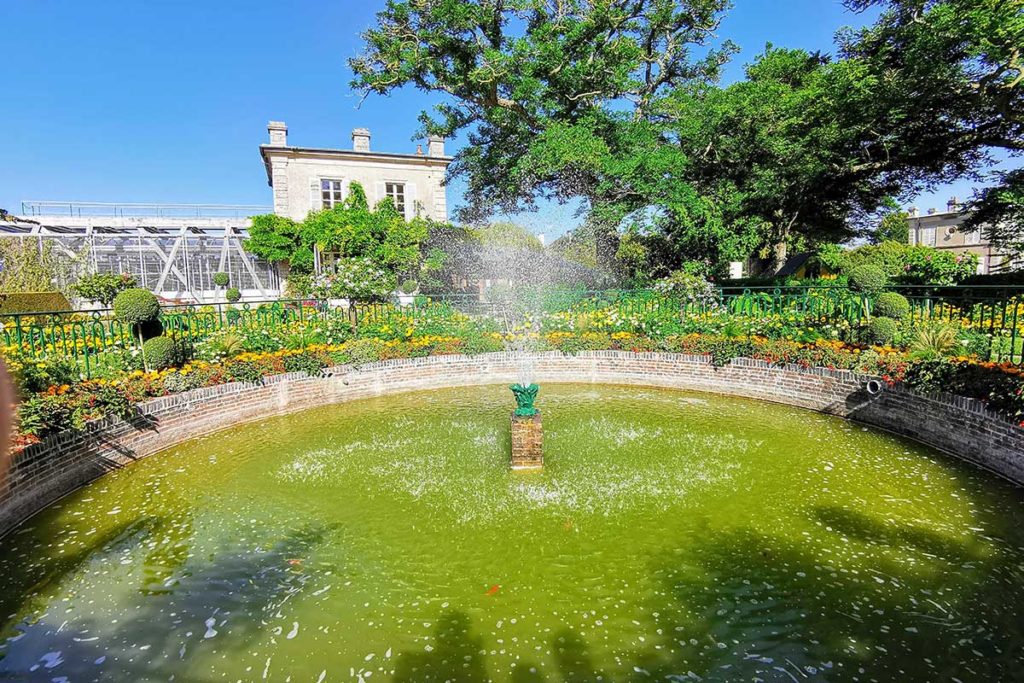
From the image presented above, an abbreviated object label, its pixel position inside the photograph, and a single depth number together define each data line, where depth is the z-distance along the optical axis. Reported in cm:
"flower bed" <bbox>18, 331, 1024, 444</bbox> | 602
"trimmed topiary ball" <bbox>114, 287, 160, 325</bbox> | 811
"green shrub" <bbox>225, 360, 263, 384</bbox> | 873
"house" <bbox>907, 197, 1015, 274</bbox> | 4306
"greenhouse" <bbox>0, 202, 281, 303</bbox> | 2445
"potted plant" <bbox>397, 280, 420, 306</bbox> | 2266
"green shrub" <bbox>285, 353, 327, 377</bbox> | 953
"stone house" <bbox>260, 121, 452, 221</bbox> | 2522
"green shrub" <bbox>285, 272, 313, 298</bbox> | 2272
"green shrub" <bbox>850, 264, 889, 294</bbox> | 922
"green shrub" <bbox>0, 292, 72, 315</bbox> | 1450
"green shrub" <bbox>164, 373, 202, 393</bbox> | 791
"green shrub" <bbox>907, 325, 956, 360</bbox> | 782
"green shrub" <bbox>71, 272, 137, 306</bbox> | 1533
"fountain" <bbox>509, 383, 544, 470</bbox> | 625
